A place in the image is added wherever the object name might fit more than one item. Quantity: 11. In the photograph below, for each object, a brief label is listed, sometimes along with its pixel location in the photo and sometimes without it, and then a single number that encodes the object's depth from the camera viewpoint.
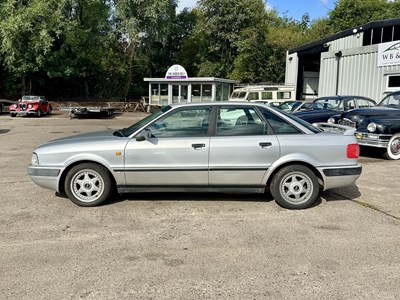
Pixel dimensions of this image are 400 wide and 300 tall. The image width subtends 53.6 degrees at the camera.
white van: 23.15
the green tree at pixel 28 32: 30.36
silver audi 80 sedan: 5.68
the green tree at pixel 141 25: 34.97
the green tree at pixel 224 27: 37.72
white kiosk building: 32.53
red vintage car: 27.75
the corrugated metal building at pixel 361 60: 17.84
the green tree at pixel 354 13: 45.12
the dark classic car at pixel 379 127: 9.89
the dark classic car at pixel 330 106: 13.03
